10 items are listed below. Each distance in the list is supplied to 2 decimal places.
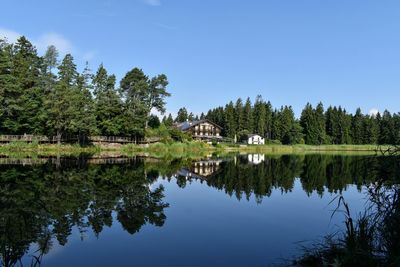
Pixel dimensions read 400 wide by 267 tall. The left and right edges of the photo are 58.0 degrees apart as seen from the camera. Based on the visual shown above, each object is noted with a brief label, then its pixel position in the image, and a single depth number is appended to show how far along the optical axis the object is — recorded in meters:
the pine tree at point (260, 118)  109.12
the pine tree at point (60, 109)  49.88
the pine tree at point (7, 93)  47.83
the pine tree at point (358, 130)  112.25
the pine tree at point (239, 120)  107.81
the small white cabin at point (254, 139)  105.75
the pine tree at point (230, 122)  106.25
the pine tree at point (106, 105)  60.06
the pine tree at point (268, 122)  111.88
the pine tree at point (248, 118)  107.56
